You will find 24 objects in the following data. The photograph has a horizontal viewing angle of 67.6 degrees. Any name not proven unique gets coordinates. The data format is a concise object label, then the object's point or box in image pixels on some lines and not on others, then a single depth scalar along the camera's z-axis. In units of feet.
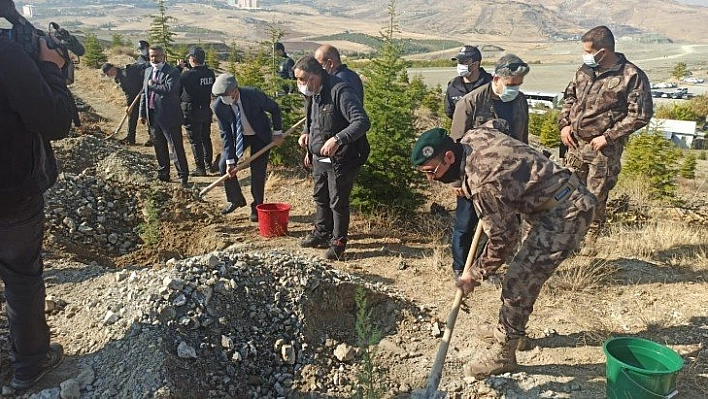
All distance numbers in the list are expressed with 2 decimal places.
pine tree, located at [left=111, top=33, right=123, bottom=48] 94.07
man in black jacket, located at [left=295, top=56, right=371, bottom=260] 15.21
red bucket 18.88
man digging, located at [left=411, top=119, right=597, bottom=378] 9.72
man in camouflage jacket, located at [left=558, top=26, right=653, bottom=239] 14.78
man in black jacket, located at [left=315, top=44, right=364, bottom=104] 17.06
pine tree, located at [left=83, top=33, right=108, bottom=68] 70.13
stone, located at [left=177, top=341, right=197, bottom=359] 10.90
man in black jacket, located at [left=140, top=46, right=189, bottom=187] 23.06
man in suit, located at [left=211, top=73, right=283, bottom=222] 19.12
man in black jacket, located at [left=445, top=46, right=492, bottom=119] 17.51
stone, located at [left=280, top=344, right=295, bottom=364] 12.07
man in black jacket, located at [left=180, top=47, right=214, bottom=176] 25.98
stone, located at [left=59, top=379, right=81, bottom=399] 9.75
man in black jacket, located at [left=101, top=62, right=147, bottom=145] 33.17
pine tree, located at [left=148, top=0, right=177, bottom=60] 39.47
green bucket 9.13
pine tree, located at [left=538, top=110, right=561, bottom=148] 54.24
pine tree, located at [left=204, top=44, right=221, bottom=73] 67.46
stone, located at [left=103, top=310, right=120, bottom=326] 11.44
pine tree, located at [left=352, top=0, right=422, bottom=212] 19.90
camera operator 8.07
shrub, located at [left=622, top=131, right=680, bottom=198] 29.89
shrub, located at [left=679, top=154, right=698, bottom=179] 38.91
